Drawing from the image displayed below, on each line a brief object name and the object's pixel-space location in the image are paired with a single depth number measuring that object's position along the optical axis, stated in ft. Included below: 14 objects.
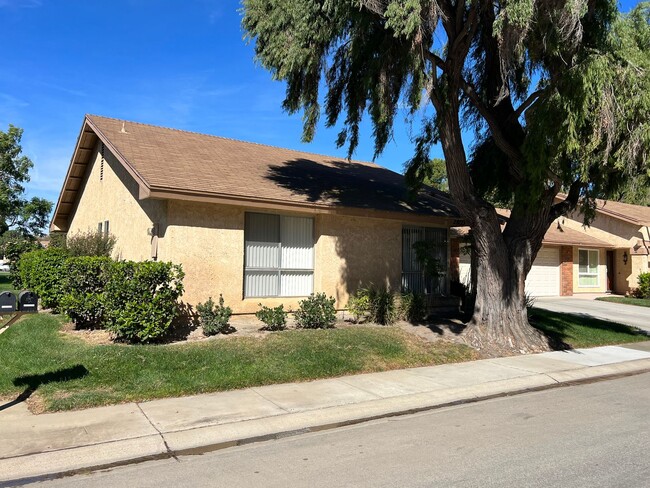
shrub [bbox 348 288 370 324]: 42.63
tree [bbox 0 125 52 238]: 103.14
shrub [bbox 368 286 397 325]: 42.68
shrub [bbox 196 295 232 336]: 34.91
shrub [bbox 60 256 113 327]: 35.24
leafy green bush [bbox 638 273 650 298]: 84.28
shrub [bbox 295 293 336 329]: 38.60
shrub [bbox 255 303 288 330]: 36.70
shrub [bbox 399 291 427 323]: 44.09
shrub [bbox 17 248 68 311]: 42.83
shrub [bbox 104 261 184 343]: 30.48
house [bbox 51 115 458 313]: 37.48
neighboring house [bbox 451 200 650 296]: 83.10
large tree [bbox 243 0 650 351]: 31.04
